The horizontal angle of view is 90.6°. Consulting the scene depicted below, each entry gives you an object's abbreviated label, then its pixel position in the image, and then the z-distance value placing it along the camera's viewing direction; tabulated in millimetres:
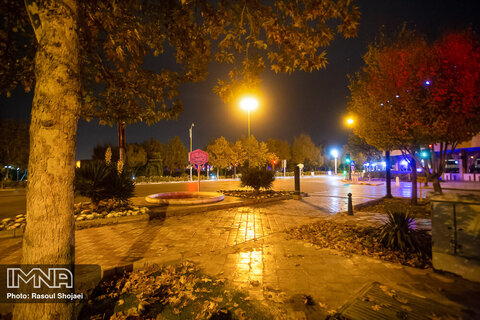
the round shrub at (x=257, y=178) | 13242
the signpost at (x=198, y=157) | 15633
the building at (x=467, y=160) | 25034
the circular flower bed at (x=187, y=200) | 10000
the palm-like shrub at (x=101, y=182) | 7492
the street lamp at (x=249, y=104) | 15609
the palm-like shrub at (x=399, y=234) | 4711
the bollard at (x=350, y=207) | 8516
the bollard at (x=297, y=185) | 13406
